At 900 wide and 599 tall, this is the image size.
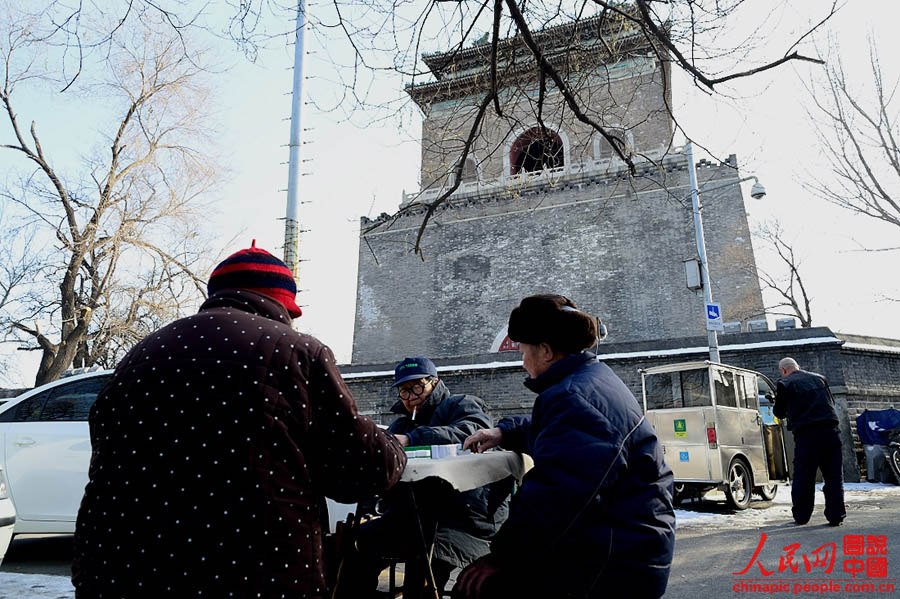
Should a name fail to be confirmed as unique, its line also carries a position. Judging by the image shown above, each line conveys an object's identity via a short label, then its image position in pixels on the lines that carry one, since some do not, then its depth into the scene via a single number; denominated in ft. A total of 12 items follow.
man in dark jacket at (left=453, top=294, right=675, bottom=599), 6.00
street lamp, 40.73
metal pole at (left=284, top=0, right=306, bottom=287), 28.89
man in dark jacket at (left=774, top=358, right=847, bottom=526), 20.61
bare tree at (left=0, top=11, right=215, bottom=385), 52.21
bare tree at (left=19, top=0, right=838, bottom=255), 13.21
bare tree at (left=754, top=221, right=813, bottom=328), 94.93
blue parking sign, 39.55
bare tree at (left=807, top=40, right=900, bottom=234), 51.62
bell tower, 67.77
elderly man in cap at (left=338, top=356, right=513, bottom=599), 9.07
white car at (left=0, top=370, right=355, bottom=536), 18.42
